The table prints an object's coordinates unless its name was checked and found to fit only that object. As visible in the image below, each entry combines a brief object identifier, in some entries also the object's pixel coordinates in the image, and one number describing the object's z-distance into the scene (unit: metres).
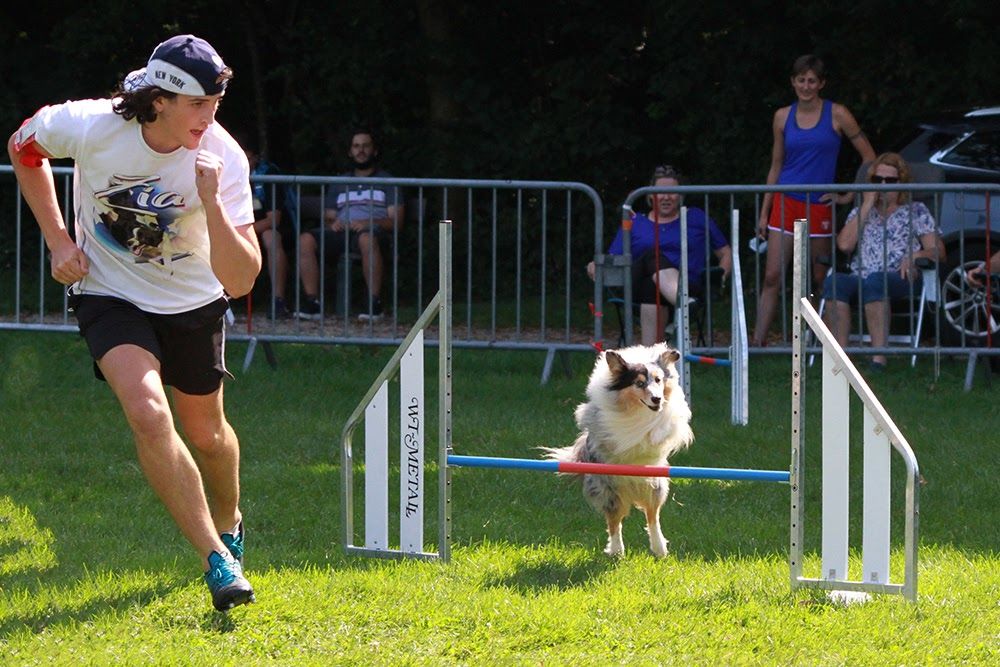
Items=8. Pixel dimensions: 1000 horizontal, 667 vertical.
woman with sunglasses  19.42
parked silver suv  19.87
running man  9.31
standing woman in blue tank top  20.58
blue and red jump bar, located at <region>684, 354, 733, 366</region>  16.33
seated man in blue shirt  19.97
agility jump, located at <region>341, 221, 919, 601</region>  9.78
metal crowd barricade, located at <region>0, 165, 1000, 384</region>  19.58
